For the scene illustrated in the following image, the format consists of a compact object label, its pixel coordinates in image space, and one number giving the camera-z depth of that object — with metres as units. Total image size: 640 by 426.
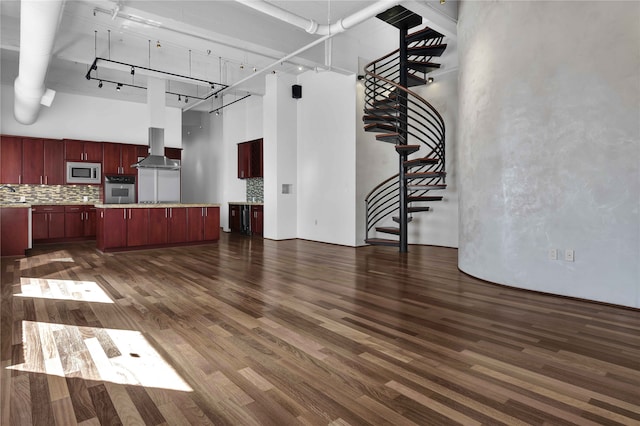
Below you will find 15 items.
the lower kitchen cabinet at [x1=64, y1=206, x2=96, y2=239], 8.65
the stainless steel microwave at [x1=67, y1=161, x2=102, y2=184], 8.91
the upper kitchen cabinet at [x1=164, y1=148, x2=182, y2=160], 10.50
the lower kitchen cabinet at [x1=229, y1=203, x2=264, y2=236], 9.81
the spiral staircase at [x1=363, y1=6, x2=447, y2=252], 6.23
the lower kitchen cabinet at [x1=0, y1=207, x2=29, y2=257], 6.40
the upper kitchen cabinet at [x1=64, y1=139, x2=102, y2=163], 8.87
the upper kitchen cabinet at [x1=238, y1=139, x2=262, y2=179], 10.22
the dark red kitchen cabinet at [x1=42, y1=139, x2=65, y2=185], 8.70
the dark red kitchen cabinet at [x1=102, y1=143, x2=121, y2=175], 9.33
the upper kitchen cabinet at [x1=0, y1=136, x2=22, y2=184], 8.23
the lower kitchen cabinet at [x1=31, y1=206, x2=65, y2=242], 8.25
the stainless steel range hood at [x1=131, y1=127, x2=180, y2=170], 7.93
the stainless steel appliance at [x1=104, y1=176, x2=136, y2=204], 9.38
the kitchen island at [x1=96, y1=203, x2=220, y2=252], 6.94
